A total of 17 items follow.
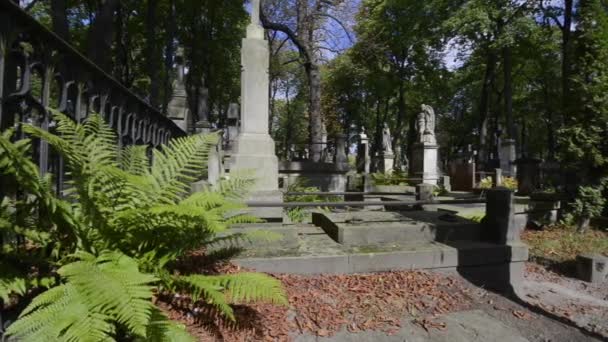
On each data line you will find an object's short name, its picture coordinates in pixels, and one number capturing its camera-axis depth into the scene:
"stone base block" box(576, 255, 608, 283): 4.87
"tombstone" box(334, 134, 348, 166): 13.41
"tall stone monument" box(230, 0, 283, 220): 5.40
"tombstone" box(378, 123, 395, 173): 24.39
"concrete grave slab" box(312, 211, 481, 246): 4.01
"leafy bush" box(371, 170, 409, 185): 16.09
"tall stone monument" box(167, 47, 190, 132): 10.00
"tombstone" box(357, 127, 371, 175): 19.80
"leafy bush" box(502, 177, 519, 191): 15.23
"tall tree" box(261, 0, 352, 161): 14.98
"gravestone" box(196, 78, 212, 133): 13.80
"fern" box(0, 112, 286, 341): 1.55
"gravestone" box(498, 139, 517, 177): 18.53
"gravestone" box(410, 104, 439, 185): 17.31
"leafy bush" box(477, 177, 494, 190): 16.05
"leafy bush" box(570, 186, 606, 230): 7.04
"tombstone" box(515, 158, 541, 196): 13.02
